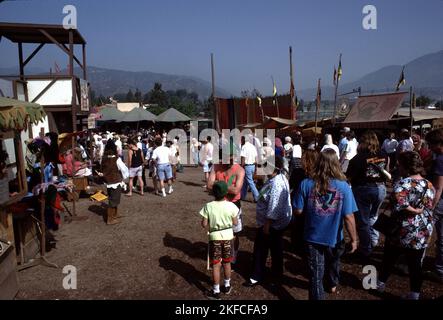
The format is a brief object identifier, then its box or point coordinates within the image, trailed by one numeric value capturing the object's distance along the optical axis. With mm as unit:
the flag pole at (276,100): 23067
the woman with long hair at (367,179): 4934
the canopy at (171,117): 27038
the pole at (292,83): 20466
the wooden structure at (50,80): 10523
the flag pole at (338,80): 16406
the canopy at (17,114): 4461
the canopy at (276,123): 15713
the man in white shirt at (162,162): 9782
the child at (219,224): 4109
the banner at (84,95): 12284
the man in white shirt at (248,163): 8828
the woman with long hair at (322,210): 3531
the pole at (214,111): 27211
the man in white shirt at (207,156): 11898
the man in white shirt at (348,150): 9641
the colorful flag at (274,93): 22594
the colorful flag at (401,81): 16167
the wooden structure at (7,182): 4195
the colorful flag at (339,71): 16369
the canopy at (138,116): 28578
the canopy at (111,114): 31491
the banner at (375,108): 16594
